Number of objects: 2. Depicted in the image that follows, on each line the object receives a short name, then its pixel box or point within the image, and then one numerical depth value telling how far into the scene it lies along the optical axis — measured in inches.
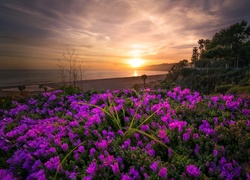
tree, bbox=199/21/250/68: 1502.8
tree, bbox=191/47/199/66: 2252.5
